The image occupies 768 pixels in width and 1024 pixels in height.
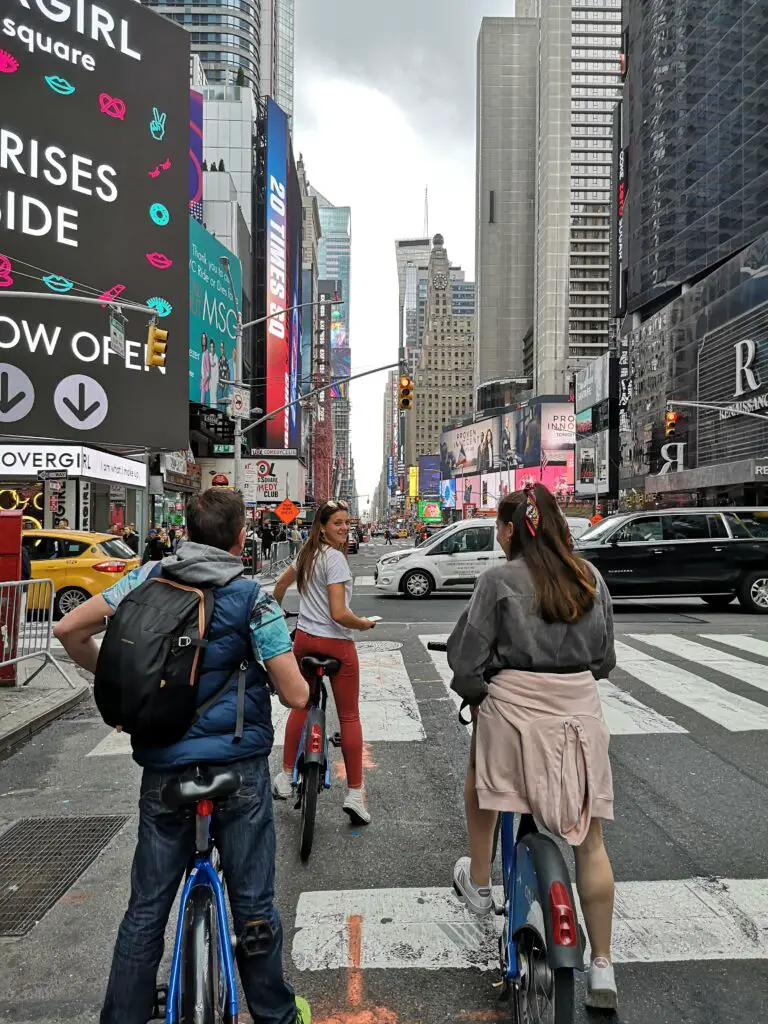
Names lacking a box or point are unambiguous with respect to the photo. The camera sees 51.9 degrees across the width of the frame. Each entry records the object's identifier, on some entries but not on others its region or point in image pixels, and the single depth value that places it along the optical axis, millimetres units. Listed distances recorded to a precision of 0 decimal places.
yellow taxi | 14844
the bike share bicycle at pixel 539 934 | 2307
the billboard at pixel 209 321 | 44594
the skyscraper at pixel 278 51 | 132875
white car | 17797
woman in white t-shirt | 4652
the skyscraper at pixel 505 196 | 184125
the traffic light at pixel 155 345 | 15838
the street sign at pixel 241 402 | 23814
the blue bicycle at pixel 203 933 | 2219
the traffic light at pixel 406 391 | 22922
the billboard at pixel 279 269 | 68312
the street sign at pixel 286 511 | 33012
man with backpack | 2275
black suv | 14672
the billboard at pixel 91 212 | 28125
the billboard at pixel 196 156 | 48438
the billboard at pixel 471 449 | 143250
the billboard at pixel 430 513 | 142138
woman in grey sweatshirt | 2686
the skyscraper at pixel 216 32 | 105188
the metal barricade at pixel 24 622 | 8156
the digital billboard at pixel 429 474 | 188500
